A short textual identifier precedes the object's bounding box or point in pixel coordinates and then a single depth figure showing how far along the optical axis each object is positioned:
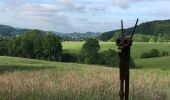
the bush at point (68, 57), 95.56
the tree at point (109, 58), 80.34
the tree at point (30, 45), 105.21
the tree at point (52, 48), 99.75
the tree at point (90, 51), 93.06
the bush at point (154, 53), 93.38
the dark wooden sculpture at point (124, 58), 5.48
